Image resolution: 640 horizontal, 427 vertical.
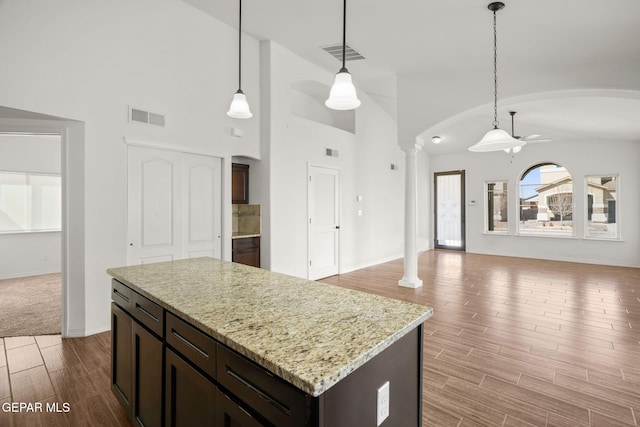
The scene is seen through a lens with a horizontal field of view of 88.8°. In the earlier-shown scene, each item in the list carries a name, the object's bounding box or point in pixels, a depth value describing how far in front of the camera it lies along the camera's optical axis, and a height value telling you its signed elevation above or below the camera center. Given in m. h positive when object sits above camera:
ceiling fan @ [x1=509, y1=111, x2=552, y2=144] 6.07 +1.40
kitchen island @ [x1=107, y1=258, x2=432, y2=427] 0.98 -0.51
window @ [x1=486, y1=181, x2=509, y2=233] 9.29 +0.13
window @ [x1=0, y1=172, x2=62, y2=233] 6.29 +0.22
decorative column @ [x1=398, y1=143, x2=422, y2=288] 5.68 -0.22
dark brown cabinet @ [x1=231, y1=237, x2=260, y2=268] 5.04 -0.61
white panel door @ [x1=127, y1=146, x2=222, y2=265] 3.93 +0.09
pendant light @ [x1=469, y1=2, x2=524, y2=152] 3.09 +0.68
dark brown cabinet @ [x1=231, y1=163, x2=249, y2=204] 5.24 +0.47
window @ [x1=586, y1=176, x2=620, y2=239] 7.73 +0.12
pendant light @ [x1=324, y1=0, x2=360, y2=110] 2.26 +0.85
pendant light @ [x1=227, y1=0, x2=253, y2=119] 2.86 +0.93
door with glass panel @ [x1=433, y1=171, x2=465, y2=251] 10.10 +0.05
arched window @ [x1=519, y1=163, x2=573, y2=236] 8.37 +0.28
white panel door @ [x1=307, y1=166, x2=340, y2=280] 6.05 -0.18
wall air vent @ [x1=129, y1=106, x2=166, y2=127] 3.83 +1.15
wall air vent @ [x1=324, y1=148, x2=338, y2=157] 6.31 +1.17
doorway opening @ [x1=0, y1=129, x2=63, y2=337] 6.12 +0.00
